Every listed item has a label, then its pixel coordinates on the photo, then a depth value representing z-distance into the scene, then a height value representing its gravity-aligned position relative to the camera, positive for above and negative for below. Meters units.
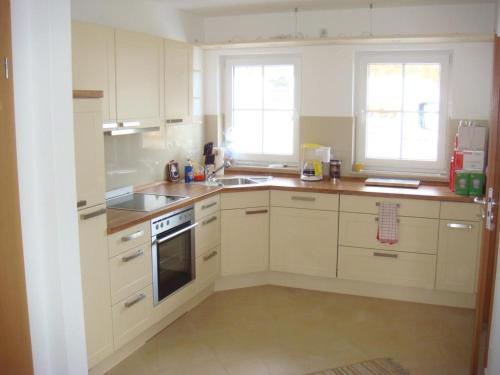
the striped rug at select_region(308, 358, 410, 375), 3.12 -1.46
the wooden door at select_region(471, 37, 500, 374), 2.65 -0.36
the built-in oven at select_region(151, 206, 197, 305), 3.44 -0.92
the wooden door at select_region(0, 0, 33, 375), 2.11 -0.54
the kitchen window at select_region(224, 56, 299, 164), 4.86 +0.04
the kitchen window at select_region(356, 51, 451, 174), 4.43 +0.04
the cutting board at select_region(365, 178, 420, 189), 4.25 -0.53
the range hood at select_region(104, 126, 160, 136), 3.37 -0.11
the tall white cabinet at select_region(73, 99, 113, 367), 2.74 -0.59
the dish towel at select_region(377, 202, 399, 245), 4.03 -0.79
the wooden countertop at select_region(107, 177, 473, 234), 3.91 -0.57
